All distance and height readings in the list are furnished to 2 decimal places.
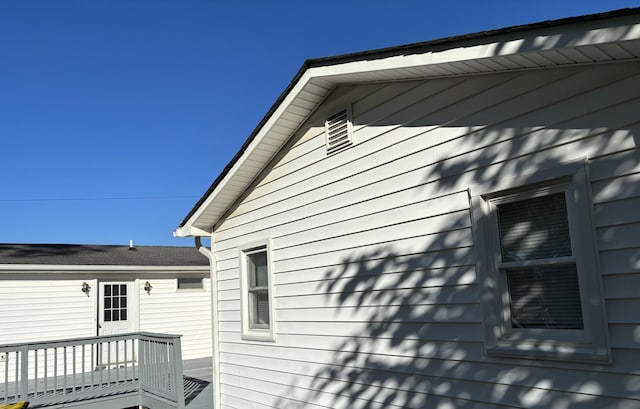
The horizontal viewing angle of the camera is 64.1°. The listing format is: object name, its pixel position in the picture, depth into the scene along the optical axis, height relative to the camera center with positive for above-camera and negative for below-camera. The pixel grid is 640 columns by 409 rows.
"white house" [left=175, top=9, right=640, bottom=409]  3.05 +0.38
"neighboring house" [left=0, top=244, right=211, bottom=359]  12.17 -0.07
